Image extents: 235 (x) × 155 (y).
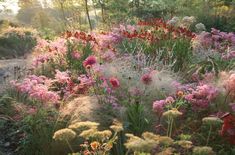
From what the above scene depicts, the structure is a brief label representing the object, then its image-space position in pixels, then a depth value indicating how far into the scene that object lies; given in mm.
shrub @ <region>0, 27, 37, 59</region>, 14742
